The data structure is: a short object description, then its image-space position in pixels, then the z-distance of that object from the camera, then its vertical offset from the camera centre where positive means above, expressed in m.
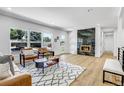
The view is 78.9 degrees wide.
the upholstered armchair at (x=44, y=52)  4.29 -0.43
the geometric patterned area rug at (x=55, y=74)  2.18 -1.05
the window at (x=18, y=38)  3.89 +0.36
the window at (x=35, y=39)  4.72 +0.39
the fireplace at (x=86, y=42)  5.97 +0.23
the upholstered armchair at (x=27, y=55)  3.55 -0.50
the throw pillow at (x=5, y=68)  1.33 -0.45
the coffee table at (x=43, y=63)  2.78 -0.70
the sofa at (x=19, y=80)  1.10 -0.55
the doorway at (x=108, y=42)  9.31 +0.25
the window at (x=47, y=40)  5.48 +0.37
